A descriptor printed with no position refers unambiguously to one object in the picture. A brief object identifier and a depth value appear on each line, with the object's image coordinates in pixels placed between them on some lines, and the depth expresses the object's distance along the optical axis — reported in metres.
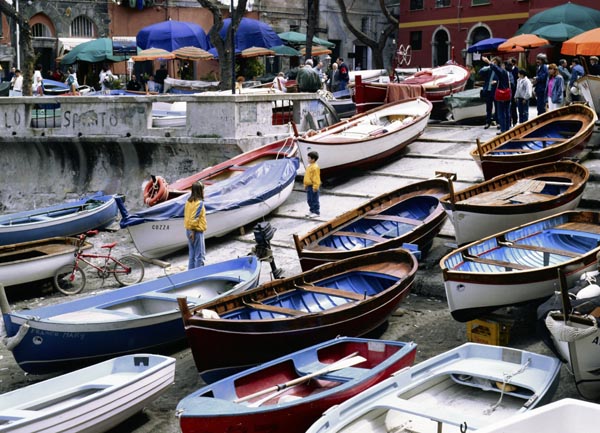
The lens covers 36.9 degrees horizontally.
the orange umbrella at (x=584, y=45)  20.17
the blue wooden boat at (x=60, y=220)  15.48
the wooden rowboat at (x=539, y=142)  15.02
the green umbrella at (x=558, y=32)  26.78
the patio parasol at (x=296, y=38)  34.75
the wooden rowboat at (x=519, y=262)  10.03
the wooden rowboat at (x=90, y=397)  8.23
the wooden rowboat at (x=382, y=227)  12.34
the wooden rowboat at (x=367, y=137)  17.20
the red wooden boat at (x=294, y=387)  7.75
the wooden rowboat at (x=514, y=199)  12.55
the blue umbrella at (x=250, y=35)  31.44
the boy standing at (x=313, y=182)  15.54
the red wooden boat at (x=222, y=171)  15.90
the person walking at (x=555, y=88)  19.03
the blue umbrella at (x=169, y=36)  29.84
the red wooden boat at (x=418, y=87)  21.31
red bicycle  13.91
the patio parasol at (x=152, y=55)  28.66
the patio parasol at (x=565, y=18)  28.56
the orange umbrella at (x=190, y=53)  29.30
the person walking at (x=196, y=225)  12.85
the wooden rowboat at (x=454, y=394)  7.38
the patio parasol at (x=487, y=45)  28.83
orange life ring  15.77
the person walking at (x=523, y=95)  18.50
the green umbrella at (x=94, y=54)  29.22
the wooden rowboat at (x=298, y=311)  9.64
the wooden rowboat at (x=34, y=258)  13.63
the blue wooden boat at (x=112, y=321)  10.20
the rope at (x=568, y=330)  8.09
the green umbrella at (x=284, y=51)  32.22
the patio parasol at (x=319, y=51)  33.78
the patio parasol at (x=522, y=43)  25.36
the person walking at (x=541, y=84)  19.34
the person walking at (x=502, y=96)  18.34
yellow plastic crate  10.31
